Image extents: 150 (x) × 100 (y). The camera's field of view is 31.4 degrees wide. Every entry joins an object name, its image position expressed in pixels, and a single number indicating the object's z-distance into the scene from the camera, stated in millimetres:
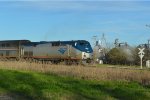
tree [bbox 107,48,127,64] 50034
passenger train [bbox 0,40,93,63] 33921
